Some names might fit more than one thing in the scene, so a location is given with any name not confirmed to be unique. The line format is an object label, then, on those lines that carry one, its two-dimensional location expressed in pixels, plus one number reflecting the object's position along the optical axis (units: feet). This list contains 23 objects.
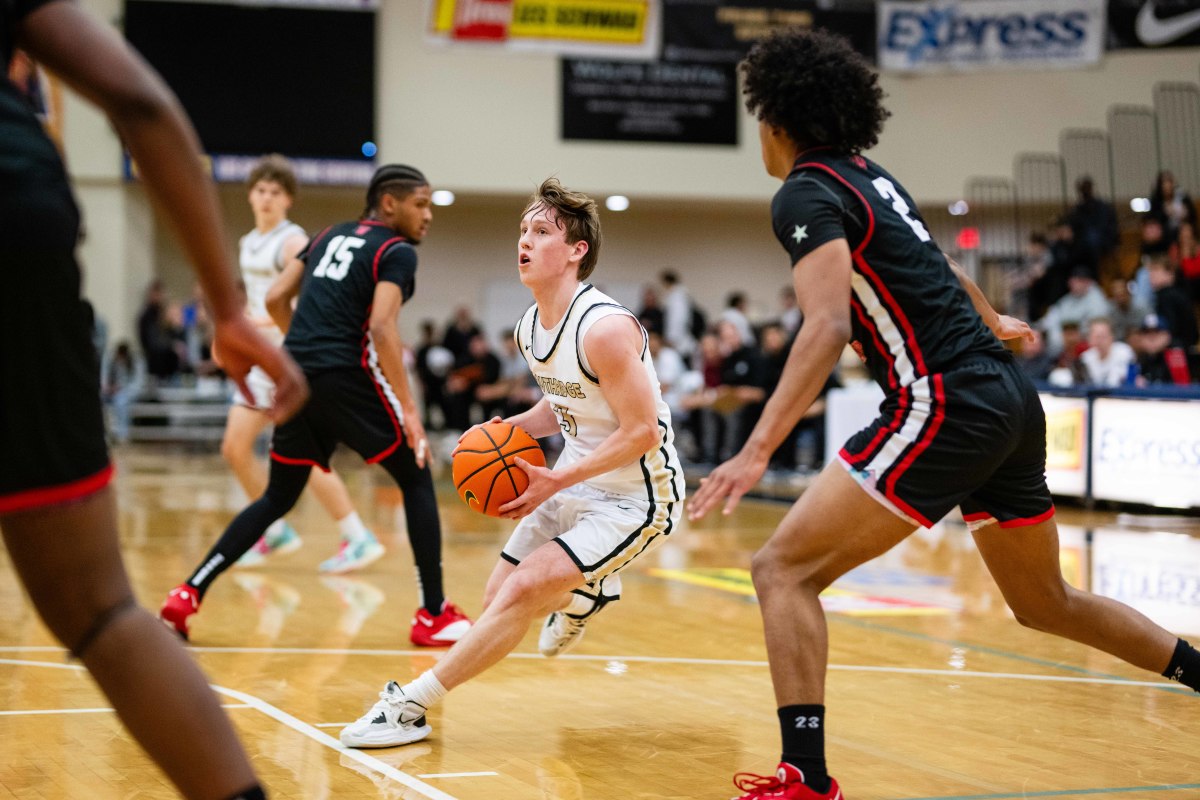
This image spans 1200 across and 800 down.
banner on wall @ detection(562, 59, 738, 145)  68.95
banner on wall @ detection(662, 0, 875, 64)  67.46
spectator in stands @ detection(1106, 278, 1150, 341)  52.60
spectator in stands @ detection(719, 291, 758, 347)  56.75
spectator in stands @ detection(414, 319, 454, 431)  65.57
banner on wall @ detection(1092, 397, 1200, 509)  37.19
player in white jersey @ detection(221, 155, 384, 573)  25.79
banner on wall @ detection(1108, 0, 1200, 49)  64.95
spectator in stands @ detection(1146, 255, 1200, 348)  48.01
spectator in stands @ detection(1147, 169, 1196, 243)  55.77
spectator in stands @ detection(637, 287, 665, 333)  62.23
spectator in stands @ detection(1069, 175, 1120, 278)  58.90
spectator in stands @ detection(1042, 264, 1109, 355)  53.16
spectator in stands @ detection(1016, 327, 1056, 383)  47.67
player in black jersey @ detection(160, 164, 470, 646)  19.72
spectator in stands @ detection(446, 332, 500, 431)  62.28
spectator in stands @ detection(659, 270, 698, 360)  65.77
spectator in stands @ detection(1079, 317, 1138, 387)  43.16
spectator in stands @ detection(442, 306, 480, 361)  64.54
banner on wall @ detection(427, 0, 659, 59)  65.21
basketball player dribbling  13.70
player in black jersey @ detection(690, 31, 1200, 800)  11.40
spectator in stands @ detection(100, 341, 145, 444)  63.52
